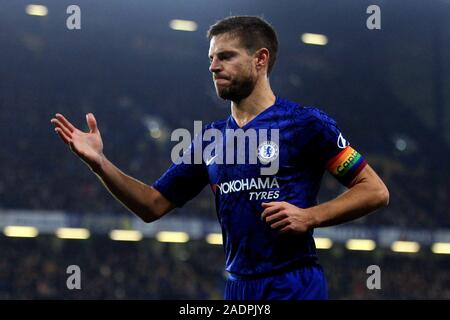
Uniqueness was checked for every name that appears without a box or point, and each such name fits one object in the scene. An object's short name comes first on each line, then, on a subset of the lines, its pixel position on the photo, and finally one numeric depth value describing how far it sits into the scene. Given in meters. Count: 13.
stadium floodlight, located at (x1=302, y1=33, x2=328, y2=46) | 23.25
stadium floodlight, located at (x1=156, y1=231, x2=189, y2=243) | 20.38
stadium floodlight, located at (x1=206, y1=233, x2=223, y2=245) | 20.47
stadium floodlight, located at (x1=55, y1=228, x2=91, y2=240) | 19.58
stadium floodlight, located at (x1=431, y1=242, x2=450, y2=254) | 22.04
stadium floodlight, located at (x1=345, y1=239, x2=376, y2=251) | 21.30
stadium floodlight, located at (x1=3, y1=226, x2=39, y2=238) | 19.33
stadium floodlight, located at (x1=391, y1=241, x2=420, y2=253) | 21.64
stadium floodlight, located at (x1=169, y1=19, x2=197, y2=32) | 22.38
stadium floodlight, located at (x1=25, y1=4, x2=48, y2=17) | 21.88
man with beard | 3.71
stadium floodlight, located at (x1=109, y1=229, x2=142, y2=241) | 19.91
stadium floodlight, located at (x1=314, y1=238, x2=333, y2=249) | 21.03
